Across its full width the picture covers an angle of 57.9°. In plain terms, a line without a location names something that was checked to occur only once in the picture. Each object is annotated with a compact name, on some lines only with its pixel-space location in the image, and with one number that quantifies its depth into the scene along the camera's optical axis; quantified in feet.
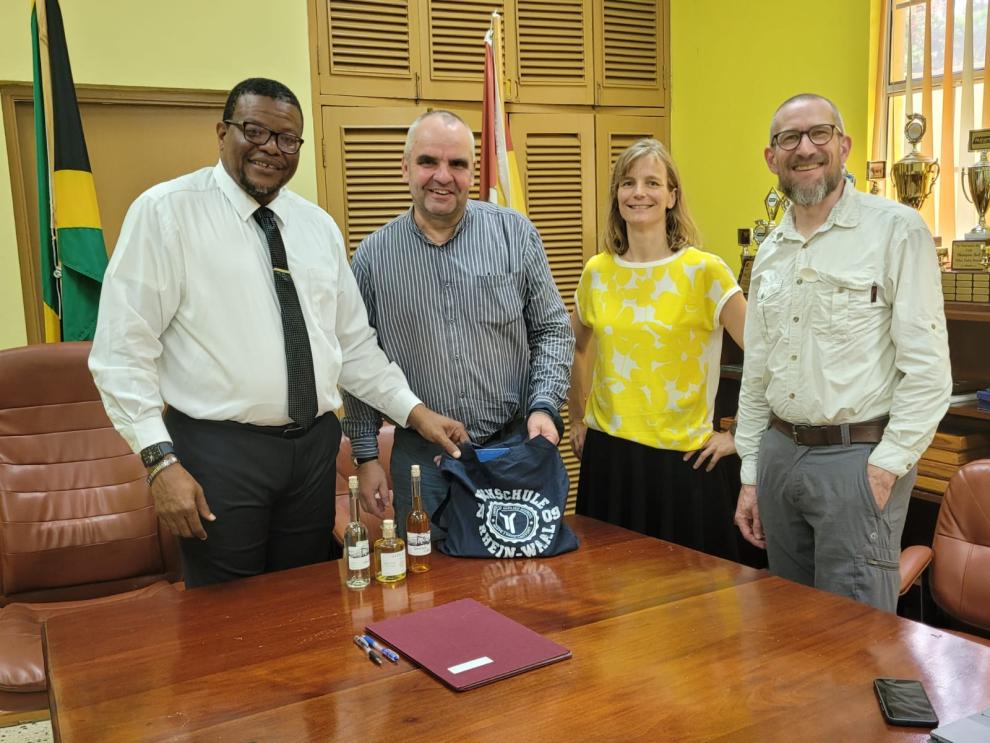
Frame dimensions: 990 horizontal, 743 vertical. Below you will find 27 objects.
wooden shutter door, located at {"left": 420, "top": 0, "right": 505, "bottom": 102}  12.82
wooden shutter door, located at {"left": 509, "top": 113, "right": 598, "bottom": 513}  13.70
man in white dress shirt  5.81
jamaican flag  9.91
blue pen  4.57
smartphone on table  3.79
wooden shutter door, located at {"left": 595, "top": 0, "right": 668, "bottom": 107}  13.98
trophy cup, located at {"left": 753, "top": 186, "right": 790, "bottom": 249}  11.44
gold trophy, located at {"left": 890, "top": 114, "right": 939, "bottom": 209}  9.62
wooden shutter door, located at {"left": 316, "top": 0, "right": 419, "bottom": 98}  12.23
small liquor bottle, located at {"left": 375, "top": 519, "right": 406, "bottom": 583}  5.68
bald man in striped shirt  7.05
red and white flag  11.89
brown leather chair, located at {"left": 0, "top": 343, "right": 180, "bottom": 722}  8.91
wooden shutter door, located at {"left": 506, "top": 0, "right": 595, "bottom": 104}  13.44
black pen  4.56
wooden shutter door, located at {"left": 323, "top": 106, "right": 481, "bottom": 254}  12.47
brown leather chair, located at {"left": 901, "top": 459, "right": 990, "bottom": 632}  6.87
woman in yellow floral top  7.79
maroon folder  4.37
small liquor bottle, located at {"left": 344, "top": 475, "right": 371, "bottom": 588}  5.66
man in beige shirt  6.14
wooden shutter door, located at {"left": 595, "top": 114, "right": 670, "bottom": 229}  14.16
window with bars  10.18
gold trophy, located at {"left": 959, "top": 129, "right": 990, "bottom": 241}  9.03
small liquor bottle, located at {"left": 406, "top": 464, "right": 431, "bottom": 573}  5.85
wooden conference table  3.92
